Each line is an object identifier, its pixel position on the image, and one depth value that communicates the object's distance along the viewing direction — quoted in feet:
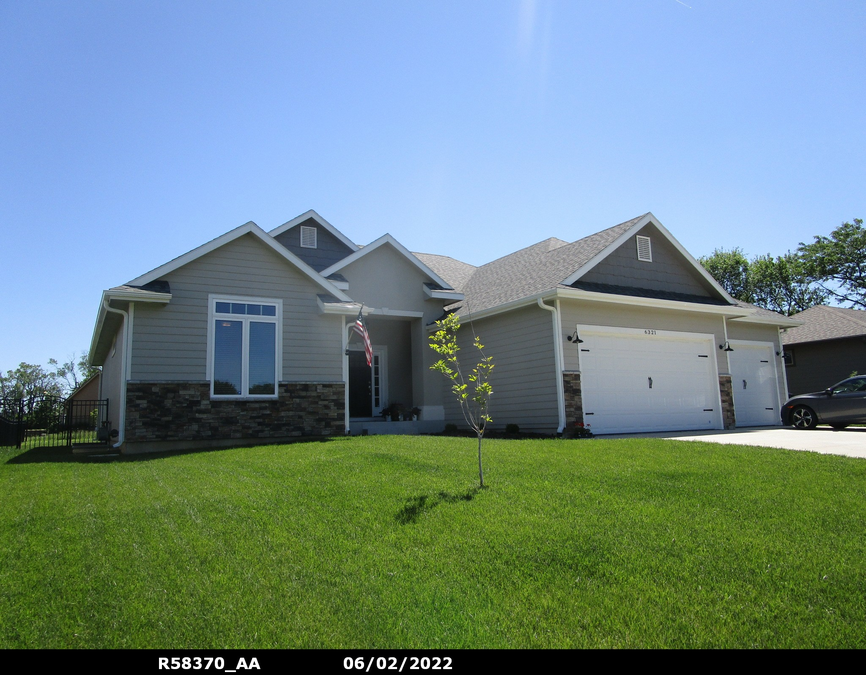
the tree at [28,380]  153.03
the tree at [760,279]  129.59
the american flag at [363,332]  39.95
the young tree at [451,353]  22.25
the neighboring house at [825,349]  72.74
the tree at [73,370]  167.02
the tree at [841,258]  107.76
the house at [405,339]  37.68
